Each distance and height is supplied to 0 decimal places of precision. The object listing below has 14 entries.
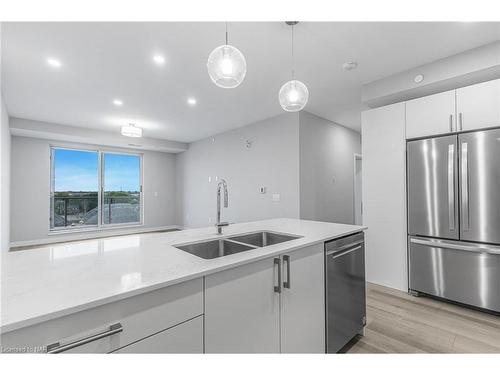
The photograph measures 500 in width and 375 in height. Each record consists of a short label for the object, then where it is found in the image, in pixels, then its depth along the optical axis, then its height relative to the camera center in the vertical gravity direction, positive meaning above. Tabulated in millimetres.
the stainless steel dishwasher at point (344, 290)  1628 -763
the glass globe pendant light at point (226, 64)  1465 +813
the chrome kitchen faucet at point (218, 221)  1786 -246
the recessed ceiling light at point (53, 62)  2578 +1483
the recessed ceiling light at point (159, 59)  2547 +1489
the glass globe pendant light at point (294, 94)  1880 +785
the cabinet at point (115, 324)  666 -440
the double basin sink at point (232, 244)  1604 -402
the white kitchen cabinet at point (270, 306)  1061 -622
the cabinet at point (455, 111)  2289 +842
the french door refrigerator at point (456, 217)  2248 -304
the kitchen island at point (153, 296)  709 -401
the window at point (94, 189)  5988 +77
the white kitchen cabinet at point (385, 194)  2879 -67
